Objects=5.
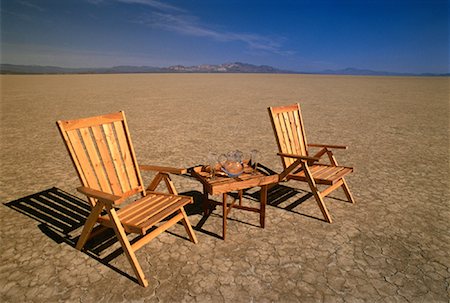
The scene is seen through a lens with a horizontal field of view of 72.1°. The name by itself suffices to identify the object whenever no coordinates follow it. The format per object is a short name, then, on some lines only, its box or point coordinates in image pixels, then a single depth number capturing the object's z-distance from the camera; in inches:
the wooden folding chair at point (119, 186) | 107.6
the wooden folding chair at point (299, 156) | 149.6
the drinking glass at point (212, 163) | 143.6
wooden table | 130.4
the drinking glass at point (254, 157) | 153.3
